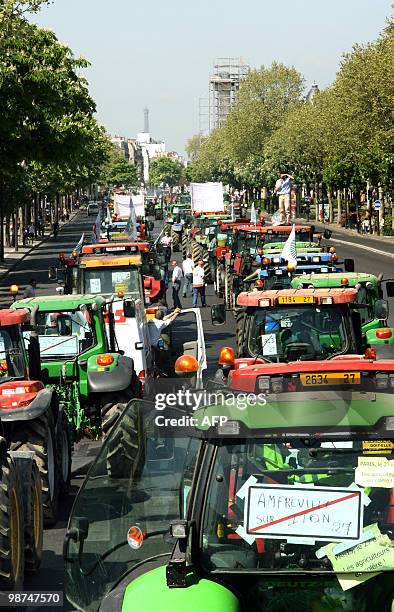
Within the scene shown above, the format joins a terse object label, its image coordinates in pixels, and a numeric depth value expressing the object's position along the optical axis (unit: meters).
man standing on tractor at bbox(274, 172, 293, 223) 73.94
